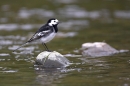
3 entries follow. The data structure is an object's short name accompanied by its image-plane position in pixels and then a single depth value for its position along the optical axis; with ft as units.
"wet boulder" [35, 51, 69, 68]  45.06
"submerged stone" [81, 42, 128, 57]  52.64
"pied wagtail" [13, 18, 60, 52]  46.60
